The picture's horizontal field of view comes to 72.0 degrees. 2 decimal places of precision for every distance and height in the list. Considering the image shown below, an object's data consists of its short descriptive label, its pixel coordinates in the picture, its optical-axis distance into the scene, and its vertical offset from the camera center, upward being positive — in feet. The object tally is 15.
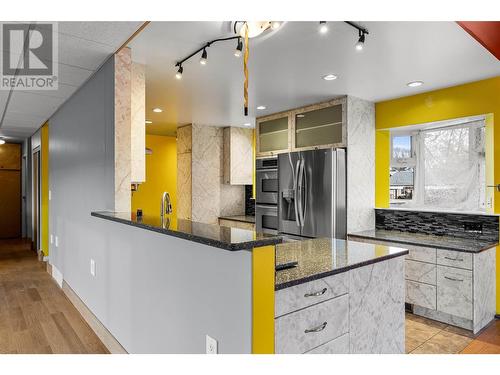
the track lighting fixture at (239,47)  7.78 +3.17
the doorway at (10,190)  25.62 -0.30
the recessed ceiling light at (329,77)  10.50 +3.34
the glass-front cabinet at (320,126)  13.12 +2.39
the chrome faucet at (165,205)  7.26 -0.42
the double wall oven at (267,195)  15.90 -0.47
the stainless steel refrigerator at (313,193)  12.76 -0.34
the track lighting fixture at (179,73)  9.43 +3.20
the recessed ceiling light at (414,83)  11.06 +3.28
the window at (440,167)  12.09 +0.64
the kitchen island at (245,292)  4.24 -1.68
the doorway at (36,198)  19.56 -0.75
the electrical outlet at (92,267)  9.54 -2.27
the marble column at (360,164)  12.93 +0.78
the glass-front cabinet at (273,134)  15.49 +2.38
